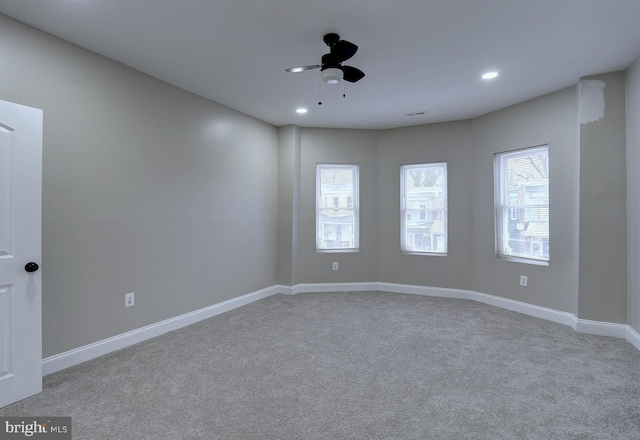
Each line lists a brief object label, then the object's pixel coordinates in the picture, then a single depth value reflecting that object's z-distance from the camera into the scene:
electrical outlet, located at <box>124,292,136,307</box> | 3.32
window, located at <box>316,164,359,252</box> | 5.70
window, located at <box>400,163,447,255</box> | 5.38
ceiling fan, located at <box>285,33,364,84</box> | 2.66
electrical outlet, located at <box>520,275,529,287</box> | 4.41
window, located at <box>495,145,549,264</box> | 4.29
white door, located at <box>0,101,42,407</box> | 2.30
